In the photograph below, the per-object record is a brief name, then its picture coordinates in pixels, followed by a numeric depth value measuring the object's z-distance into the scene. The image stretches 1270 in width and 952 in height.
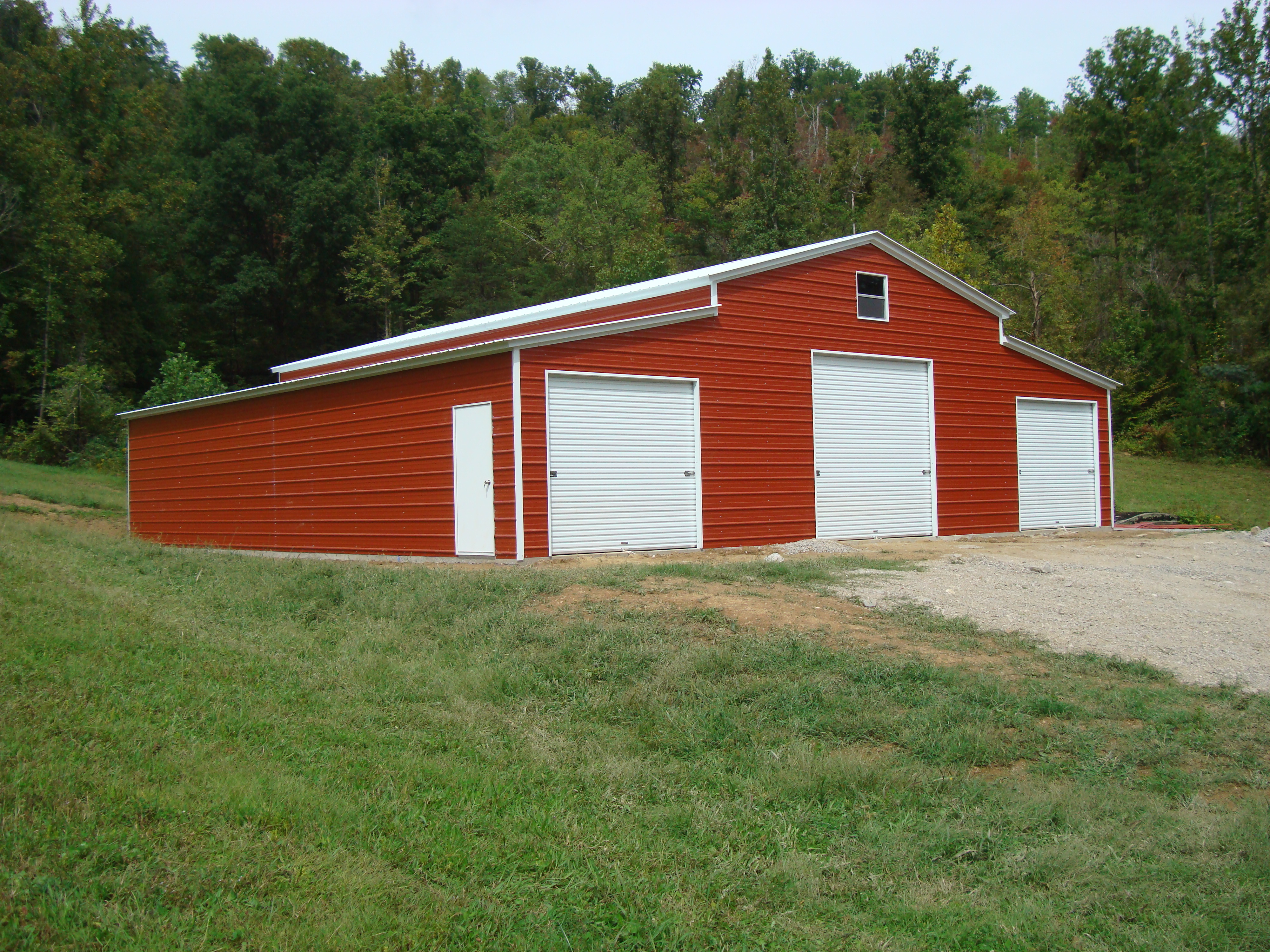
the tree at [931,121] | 42.91
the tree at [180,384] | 28.56
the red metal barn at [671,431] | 12.99
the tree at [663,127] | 50.66
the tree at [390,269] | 37.91
